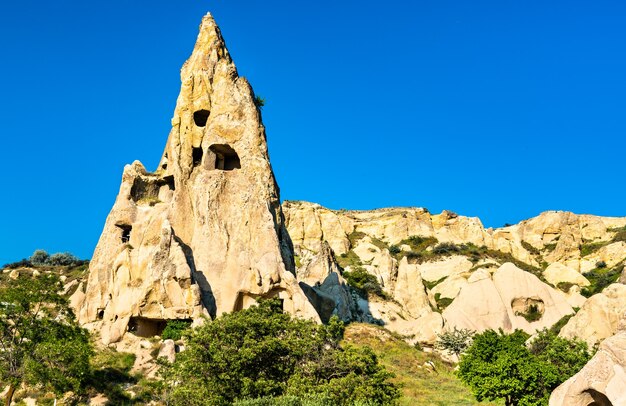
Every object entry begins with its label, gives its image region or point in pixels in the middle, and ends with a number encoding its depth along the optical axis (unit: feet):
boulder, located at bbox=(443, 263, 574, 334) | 162.20
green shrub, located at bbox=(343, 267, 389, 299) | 187.32
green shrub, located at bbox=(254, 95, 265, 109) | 143.95
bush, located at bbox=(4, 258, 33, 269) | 256.52
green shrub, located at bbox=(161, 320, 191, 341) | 111.86
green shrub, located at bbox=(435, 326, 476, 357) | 144.77
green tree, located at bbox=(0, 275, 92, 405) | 82.17
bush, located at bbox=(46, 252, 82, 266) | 277.64
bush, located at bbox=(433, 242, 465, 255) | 282.11
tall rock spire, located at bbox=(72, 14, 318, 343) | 116.57
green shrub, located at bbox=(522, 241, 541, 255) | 309.01
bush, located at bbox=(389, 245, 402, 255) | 304.30
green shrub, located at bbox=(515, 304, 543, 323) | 165.99
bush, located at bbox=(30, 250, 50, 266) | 281.02
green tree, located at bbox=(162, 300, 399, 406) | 69.51
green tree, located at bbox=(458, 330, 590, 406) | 85.35
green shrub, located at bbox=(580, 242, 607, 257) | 286.25
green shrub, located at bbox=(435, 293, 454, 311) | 209.42
